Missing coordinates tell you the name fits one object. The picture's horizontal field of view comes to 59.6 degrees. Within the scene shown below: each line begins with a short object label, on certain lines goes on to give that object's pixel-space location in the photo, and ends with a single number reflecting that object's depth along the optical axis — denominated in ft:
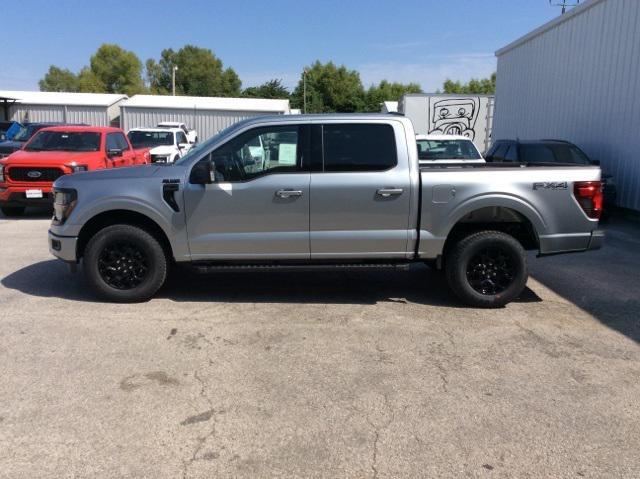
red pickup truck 36.88
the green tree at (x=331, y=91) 245.24
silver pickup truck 18.49
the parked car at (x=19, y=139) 55.47
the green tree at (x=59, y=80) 307.99
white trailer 89.04
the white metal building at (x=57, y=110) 126.31
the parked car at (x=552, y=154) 40.18
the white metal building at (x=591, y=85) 40.96
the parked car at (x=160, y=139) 65.62
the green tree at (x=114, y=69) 291.58
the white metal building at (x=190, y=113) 115.55
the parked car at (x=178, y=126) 87.08
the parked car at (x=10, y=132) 76.86
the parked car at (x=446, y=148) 40.01
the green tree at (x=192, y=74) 307.37
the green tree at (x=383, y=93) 244.09
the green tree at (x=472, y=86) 295.69
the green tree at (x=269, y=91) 247.09
